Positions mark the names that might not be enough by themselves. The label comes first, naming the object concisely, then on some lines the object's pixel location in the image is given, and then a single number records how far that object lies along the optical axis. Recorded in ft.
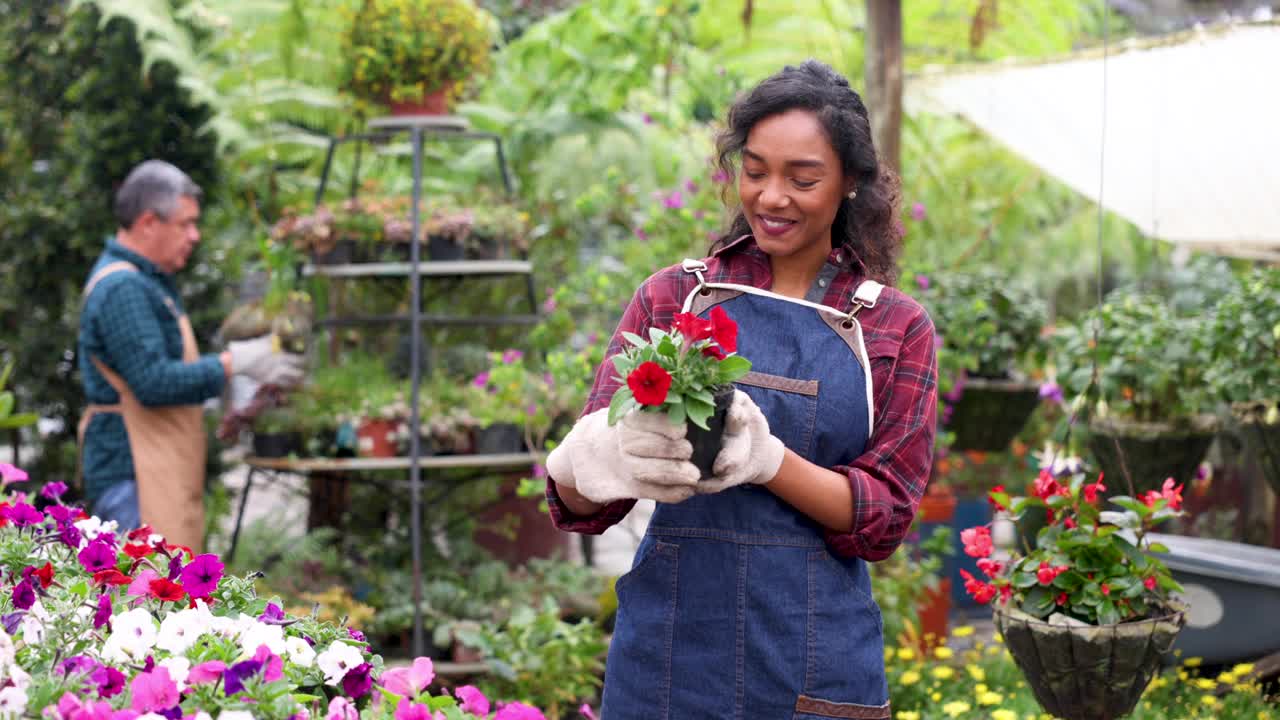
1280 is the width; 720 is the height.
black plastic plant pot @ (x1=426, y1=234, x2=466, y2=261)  14.62
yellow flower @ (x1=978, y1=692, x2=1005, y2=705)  10.70
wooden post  13.10
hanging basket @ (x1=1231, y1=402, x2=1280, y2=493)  11.14
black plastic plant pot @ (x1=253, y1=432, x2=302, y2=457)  14.60
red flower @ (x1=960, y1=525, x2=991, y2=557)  8.69
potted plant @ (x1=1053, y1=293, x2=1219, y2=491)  12.91
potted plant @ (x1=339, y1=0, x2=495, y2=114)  14.82
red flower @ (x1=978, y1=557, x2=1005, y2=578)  8.48
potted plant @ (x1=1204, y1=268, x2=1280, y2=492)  11.20
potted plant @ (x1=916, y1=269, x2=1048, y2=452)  15.69
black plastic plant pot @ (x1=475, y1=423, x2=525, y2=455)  14.46
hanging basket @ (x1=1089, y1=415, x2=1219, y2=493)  13.07
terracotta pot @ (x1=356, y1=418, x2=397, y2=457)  14.32
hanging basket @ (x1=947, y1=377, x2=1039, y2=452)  16.17
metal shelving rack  14.02
